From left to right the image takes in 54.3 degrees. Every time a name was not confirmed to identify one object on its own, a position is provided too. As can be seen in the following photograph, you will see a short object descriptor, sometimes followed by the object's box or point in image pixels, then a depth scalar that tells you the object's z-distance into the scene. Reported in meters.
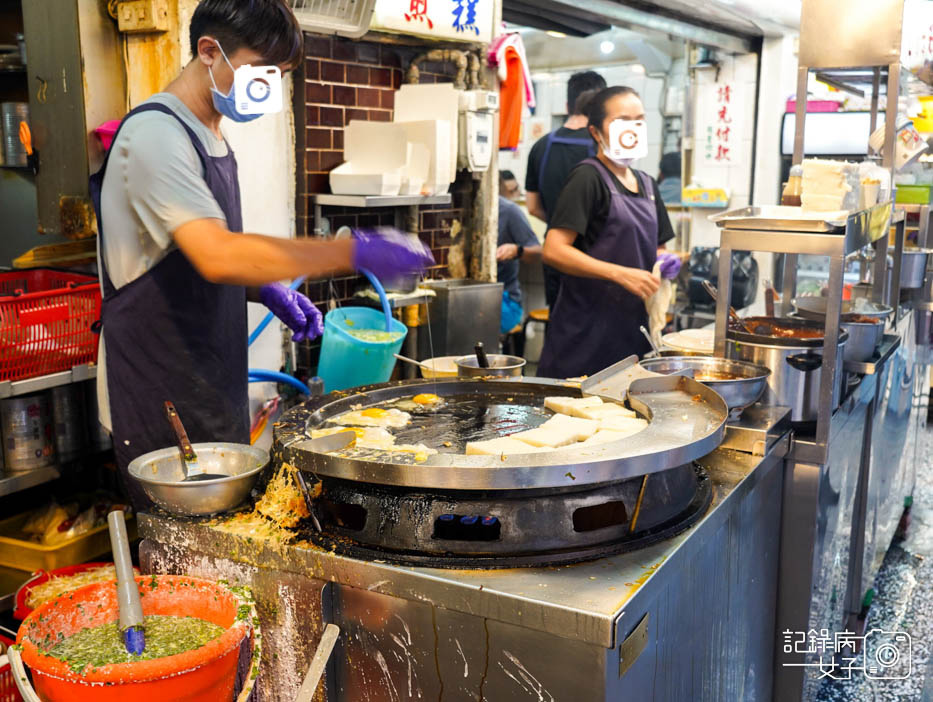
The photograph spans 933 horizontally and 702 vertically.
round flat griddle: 1.54
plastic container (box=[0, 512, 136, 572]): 3.18
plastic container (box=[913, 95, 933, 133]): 5.19
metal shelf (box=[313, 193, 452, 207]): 3.98
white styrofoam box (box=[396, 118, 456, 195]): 4.19
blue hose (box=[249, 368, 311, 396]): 3.44
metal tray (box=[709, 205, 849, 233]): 2.41
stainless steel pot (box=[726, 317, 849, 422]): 2.53
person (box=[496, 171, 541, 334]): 6.41
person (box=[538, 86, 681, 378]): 3.62
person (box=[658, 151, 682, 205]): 10.08
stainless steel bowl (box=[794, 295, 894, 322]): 3.34
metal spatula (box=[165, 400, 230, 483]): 1.79
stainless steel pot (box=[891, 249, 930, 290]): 4.41
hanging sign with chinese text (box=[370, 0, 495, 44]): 4.12
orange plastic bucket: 1.31
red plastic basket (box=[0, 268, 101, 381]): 2.93
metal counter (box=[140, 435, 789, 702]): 1.46
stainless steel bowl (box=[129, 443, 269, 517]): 1.74
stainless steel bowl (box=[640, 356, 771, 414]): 2.27
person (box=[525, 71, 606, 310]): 5.92
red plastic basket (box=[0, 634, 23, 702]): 2.28
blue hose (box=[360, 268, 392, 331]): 3.86
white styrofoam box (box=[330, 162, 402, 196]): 4.00
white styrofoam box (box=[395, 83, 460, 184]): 4.36
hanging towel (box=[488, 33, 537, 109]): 4.91
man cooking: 2.08
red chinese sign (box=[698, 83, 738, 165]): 8.89
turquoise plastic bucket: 3.63
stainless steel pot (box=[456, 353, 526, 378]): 2.56
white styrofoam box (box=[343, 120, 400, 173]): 4.16
